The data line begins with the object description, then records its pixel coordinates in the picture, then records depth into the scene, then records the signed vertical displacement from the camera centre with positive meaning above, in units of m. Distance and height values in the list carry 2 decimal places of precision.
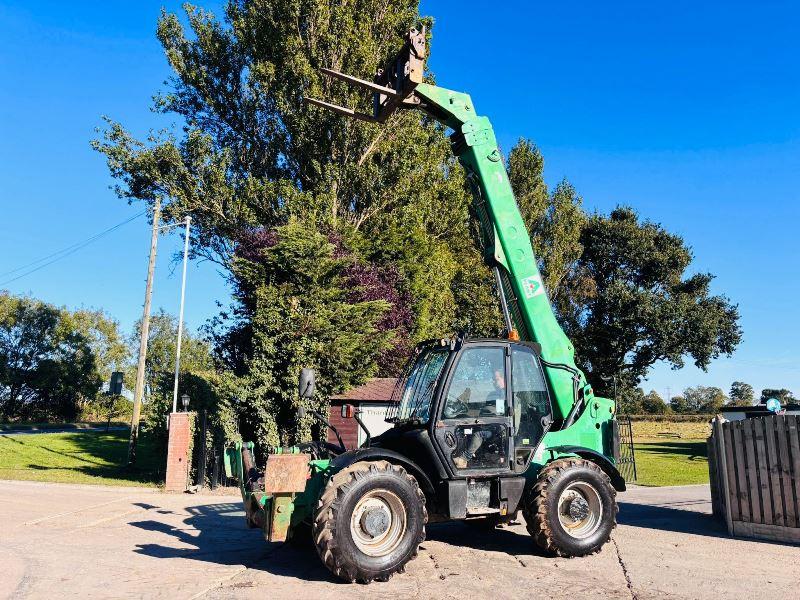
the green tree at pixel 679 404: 98.34 +2.67
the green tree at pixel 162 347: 59.75 +7.17
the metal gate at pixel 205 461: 14.62 -1.12
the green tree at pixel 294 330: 14.89 +2.15
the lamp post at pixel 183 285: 20.15 +4.79
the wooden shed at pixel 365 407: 17.19 +0.26
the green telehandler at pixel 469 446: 6.14 -0.33
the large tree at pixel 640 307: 37.53 +7.10
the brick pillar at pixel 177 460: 14.22 -1.08
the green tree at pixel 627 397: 40.65 +1.66
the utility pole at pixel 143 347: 19.22 +2.22
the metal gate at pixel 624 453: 7.79 -0.86
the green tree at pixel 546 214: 34.97 +11.93
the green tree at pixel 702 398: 94.00 +3.94
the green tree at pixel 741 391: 98.90 +5.09
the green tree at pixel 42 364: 53.72 +4.34
